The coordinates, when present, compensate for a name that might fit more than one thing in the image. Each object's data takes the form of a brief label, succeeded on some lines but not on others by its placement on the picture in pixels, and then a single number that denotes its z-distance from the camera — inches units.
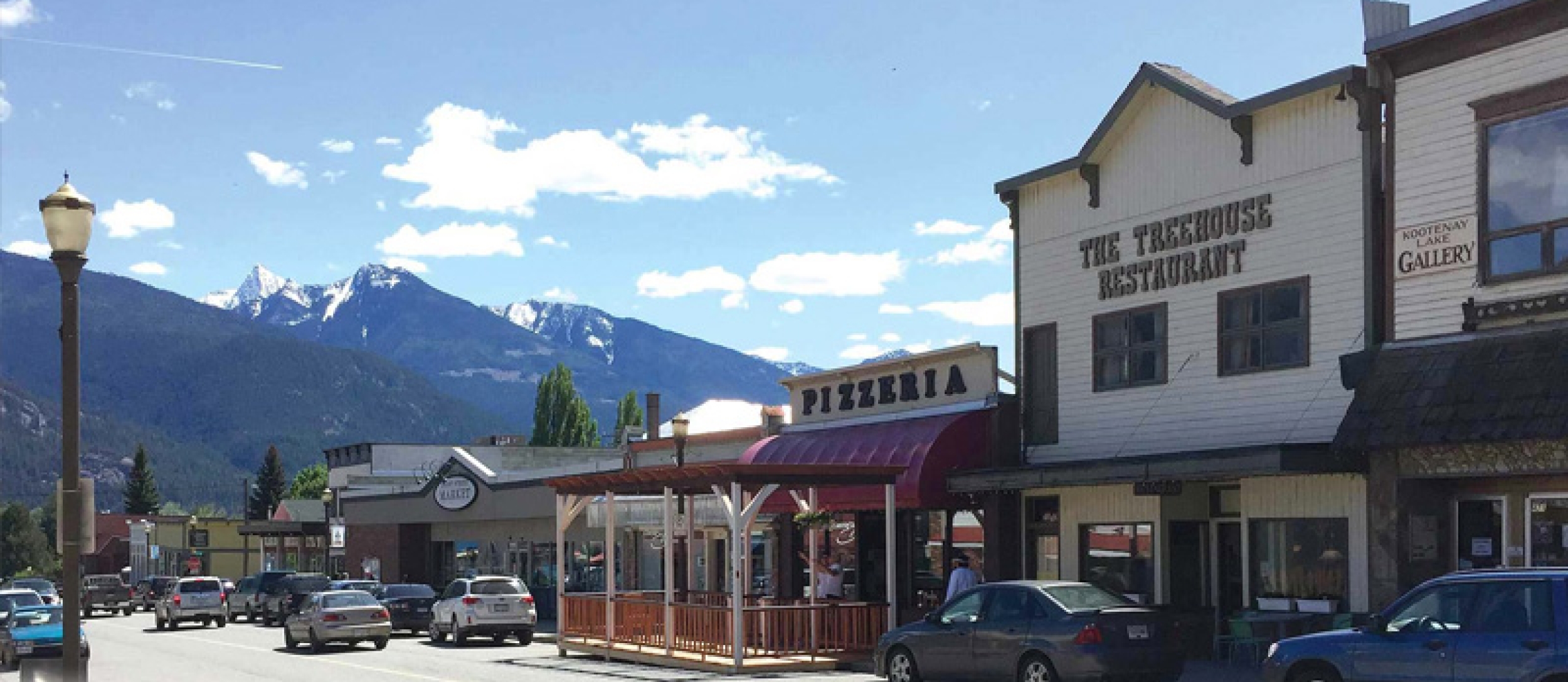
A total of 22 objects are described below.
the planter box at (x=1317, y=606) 900.6
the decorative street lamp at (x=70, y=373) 497.7
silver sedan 1357.0
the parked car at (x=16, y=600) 1195.3
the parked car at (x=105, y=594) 2390.5
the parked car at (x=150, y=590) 2380.7
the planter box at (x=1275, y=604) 938.1
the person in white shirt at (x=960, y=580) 1033.5
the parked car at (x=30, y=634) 1090.1
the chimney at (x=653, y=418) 1967.3
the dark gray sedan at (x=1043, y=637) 764.0
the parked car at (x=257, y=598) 2016.7
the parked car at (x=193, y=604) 1851.6
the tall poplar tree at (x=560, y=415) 5649.6
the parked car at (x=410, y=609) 1603.1
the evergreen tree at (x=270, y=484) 6058.1
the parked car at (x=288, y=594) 1893.5
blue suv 570.6
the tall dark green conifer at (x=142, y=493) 6417.3
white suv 1370.6
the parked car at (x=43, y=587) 1760.3
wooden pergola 1020.5
